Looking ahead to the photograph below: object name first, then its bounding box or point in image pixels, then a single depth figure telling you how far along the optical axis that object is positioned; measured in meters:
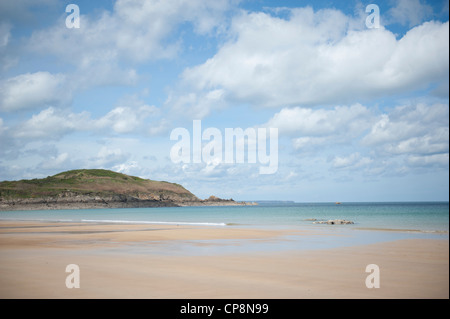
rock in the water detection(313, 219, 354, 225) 46.94
